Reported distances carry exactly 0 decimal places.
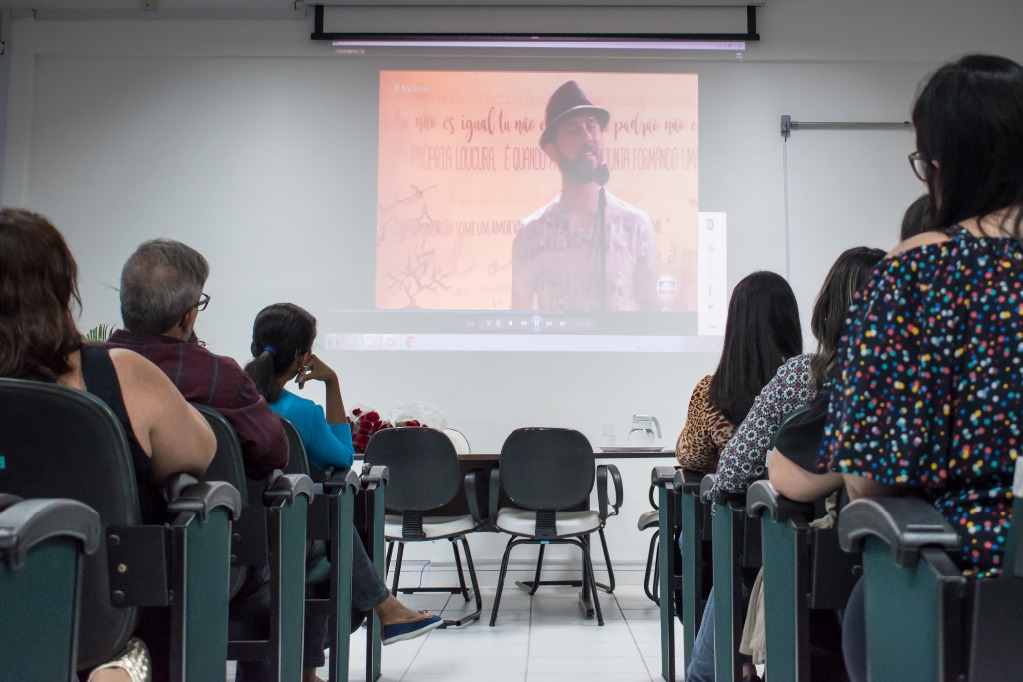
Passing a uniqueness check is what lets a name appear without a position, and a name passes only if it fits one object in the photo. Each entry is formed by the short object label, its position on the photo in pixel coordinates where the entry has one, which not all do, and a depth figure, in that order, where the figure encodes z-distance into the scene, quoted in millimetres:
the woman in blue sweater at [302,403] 2510
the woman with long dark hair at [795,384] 1773
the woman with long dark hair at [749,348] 2367
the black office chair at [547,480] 3791
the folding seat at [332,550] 2203
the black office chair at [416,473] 3797
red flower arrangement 4027
